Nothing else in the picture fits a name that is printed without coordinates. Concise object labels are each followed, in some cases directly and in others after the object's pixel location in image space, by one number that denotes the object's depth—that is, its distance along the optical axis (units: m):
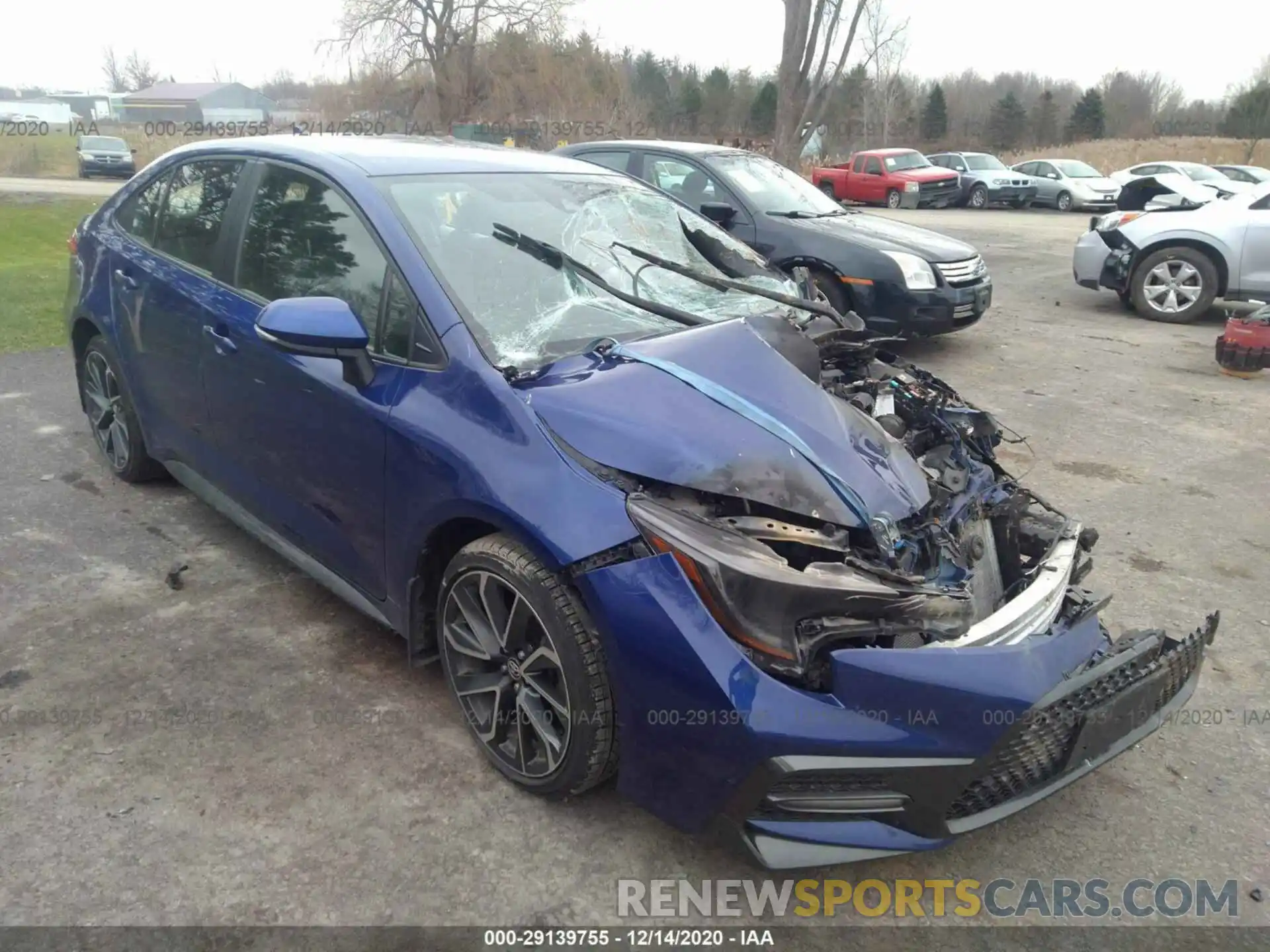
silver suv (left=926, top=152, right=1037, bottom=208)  24.39
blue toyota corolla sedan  2.02
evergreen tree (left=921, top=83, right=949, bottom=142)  50.94
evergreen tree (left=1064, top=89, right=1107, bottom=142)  48.00
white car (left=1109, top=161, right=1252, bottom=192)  19.69
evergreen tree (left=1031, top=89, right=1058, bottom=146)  48.97
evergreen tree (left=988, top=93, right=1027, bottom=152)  48.59
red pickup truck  23.77
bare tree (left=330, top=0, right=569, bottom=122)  33.44
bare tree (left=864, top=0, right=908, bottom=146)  47.41
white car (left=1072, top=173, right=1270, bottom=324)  8.97
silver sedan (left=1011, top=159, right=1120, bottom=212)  23.52
